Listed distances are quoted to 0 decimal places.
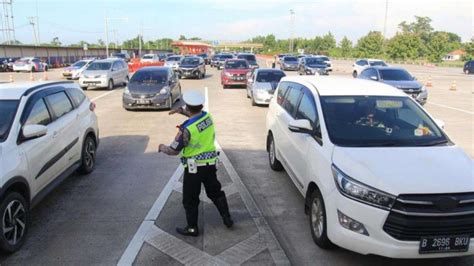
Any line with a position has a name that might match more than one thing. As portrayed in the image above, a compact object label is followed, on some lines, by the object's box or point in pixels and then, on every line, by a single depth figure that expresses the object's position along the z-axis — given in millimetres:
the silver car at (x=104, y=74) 21891
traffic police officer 4703
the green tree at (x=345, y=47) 107575
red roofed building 109500
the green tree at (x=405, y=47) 85312
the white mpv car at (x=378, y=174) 3793
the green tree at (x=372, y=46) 94588
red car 23558
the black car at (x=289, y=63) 41562
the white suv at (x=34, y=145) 4551
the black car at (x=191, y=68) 30234
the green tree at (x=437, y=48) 86944
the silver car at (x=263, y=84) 16156
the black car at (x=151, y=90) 14852
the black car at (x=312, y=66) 34281
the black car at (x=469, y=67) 46728
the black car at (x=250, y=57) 33469
